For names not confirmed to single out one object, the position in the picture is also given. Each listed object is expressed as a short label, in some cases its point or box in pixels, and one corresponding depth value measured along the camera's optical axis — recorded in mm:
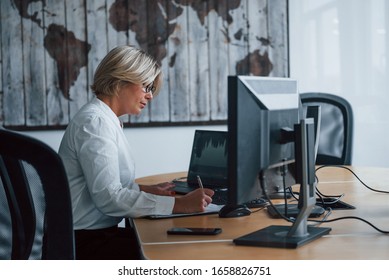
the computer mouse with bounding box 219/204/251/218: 2677
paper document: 2692
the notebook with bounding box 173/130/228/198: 3265
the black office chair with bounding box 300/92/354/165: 4107
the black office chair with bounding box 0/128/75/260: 2072
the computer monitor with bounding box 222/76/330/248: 2196
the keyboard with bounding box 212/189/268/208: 2864
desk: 2203
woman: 2720
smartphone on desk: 2417
